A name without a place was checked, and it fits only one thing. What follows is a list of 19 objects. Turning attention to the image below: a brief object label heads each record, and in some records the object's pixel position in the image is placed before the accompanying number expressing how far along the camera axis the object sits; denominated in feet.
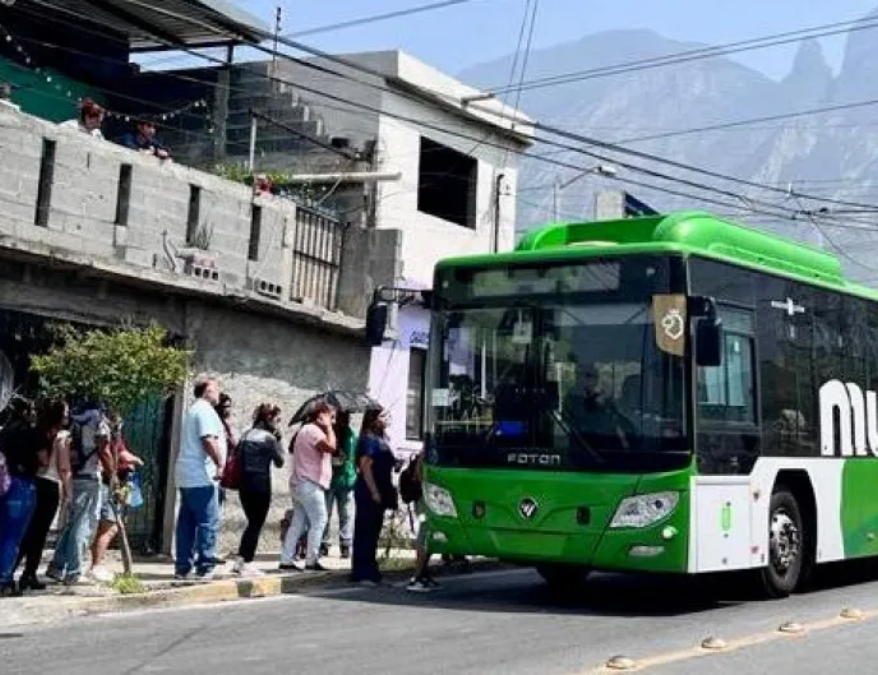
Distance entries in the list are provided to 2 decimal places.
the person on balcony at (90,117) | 49.23
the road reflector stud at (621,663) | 24.67
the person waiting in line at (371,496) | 39.88
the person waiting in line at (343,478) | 47.50
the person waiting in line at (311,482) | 40.45
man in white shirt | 35.70
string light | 59.61
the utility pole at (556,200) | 91.45
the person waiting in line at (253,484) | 38.73
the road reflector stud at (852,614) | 33.04
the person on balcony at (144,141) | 52.41
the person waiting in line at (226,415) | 42.42
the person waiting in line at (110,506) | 35.22
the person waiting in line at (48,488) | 33.53
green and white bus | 32.50
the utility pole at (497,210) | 80.48
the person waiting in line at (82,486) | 34.19
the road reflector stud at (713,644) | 27.25
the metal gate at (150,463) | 44.73
